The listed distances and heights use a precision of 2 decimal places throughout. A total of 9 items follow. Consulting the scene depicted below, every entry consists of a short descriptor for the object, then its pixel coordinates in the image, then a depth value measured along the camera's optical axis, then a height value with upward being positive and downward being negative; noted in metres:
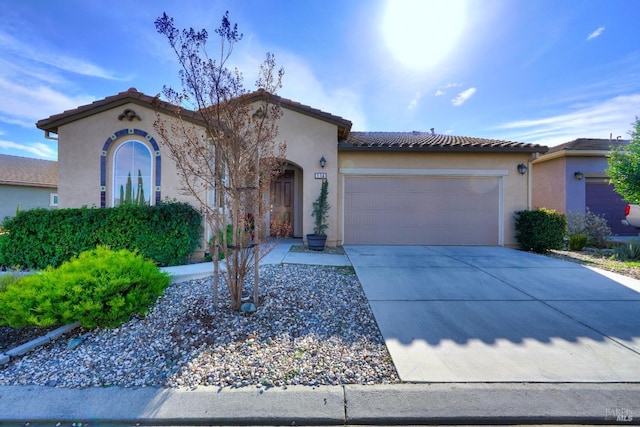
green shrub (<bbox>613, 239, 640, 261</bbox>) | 7.57 -1.06
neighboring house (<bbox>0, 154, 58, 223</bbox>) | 16.33 +1.74
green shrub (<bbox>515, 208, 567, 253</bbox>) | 7.98 -0.47
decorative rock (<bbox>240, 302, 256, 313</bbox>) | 3.61 -1.27
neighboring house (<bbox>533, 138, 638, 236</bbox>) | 11.59 +1.27
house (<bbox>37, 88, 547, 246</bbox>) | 8.64 +0.98
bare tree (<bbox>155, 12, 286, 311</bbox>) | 3.38 +0.85
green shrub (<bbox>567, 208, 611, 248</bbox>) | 9.52 -0.54
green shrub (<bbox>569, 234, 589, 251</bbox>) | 8.96 -0.94
